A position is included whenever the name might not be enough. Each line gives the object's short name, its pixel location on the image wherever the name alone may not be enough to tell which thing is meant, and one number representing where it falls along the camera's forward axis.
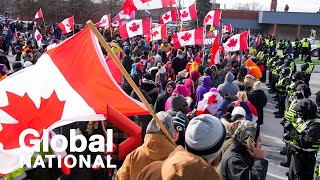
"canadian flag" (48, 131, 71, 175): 3.51
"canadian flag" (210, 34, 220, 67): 9.70
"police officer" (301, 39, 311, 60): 24.98
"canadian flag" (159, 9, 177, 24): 16.16
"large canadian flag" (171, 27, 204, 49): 11.56
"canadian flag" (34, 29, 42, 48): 13.55
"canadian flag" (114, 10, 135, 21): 17.91
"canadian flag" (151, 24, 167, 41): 13.74
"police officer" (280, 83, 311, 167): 5.85
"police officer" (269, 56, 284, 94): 12.25
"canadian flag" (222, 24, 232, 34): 20.72
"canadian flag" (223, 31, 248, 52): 11.20
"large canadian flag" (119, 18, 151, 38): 13.82
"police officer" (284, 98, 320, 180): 5.32
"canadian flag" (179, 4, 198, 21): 14.24
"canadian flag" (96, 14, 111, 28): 17.08
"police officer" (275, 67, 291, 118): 10.29
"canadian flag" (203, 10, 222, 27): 14.70
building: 43.94
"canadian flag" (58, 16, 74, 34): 15.32
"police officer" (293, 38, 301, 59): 25.44
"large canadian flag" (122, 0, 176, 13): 11.13
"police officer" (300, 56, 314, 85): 11.81
